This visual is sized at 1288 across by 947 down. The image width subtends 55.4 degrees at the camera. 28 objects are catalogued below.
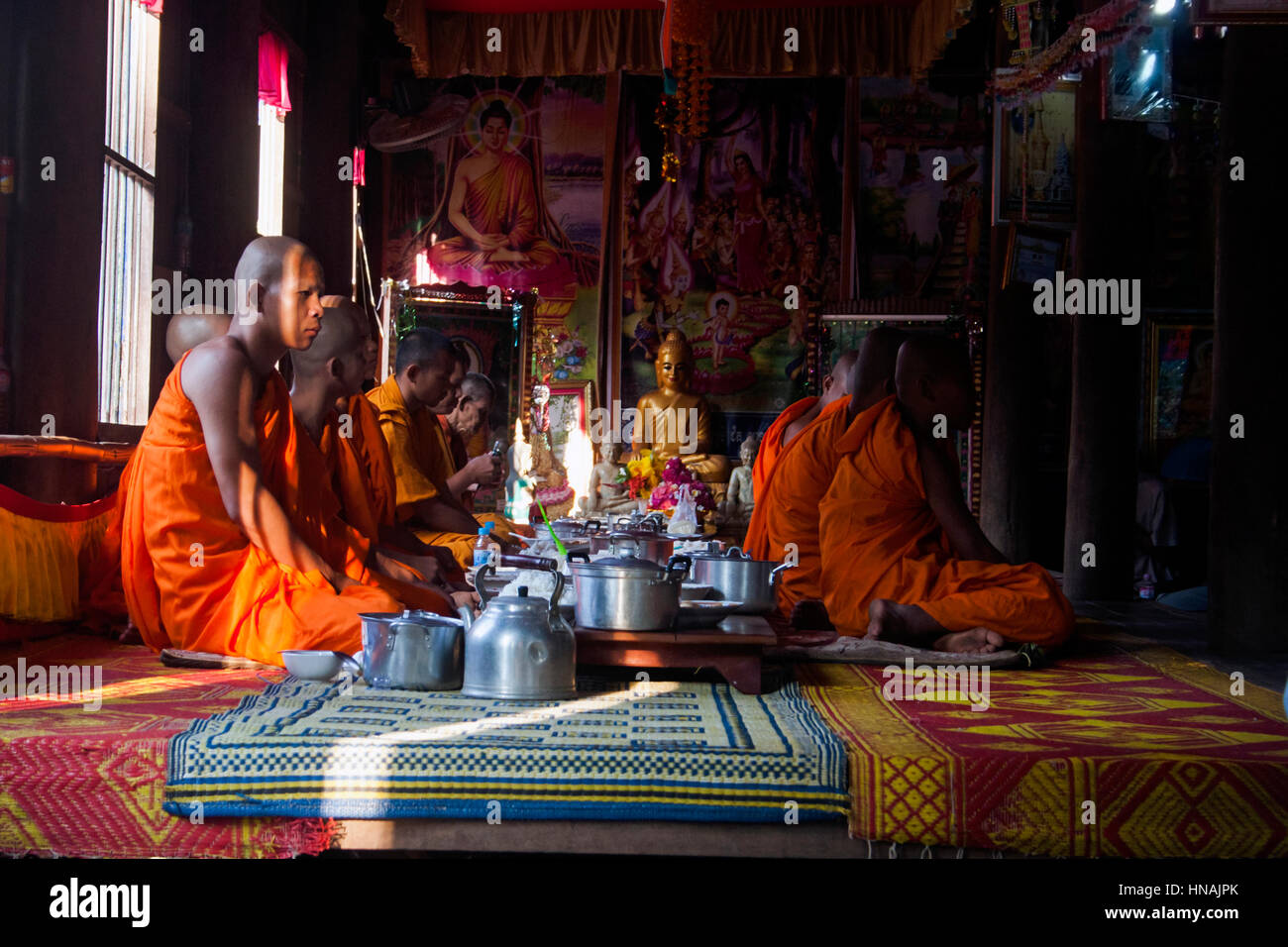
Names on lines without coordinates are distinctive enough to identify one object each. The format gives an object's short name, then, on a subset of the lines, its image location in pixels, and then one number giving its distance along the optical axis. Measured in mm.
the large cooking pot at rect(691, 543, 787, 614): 3754
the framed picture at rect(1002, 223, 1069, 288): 8070
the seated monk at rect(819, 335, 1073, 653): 4109
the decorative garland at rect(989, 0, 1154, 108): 6145
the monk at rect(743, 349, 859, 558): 5316
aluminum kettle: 2793
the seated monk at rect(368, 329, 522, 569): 5715
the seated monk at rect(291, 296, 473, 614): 4051
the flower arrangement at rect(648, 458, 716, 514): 7613
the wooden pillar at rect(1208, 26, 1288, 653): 4719
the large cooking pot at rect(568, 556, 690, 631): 3020
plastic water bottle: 4613
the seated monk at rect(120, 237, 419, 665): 3463
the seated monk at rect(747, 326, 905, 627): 4871
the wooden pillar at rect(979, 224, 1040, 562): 8758
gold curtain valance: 11008
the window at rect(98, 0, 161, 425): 6410
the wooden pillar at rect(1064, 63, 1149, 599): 7312
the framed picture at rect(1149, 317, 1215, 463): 10789
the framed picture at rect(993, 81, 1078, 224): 7883
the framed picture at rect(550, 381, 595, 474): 11812
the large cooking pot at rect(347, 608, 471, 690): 2863
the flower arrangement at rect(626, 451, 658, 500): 10055
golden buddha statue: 11031
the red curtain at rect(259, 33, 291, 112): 8773
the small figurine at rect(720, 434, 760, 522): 9047
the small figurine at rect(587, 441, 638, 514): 9287
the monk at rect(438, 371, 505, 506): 6996
